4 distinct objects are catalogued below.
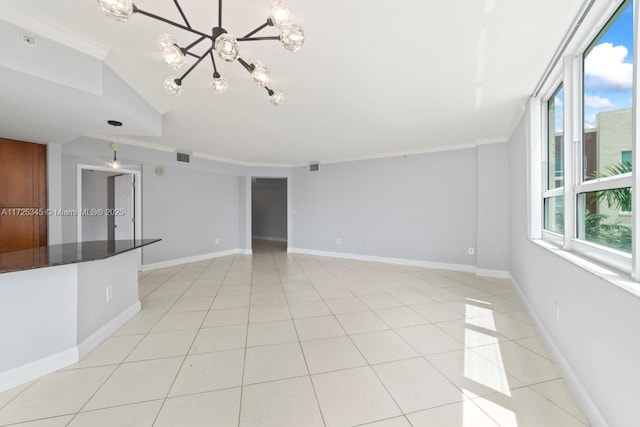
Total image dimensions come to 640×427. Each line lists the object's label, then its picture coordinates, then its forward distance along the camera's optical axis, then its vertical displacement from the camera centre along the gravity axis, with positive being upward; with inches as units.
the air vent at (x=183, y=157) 213.6 +46.1
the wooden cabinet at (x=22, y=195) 131.7 +9.0
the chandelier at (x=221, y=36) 42.6 +34.2
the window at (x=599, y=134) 54.9 +19.7
